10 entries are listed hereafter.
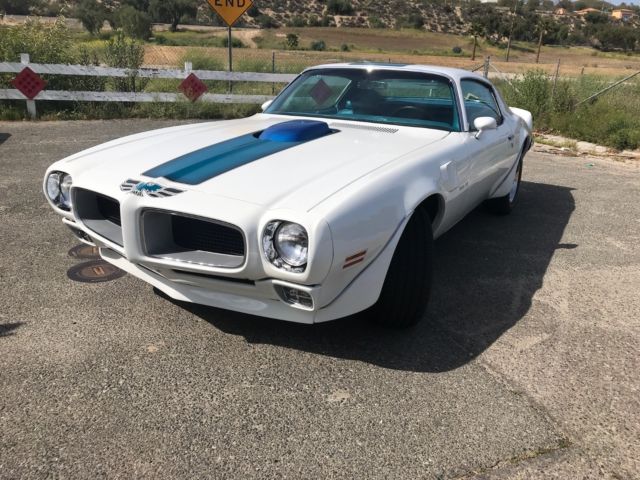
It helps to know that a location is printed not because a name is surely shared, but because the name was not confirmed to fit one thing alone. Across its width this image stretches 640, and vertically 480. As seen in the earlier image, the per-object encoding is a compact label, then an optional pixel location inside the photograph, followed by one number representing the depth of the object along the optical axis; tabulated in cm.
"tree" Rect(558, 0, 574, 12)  15092
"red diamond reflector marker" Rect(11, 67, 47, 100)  996
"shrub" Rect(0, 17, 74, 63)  1072
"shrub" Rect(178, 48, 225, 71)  1683
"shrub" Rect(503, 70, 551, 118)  1194
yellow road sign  1198
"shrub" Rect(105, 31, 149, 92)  1135
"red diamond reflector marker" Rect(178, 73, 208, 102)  1155
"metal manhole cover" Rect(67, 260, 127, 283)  355
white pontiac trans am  232
